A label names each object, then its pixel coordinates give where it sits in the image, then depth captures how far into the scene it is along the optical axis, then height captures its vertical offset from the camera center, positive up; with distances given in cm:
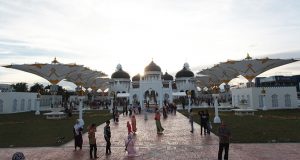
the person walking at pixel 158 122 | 1273 -170
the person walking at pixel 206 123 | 1176 -161
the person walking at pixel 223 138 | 716 -151
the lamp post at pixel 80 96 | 1695 -6
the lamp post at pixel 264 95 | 2790 +14
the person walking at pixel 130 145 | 809 -200
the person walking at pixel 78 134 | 910 -174
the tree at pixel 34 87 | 6187 +252
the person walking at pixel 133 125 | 1225 -180
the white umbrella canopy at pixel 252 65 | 2371 +371
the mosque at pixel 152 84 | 3907 +312
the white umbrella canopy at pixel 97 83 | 4019 +259
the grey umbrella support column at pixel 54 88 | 2529 +93
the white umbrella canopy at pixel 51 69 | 2349 +311
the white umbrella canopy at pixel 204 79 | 4315 +360
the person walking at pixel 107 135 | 836 -164
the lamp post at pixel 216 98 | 1650 -19
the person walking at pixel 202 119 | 1177 -140
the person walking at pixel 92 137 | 787 -164
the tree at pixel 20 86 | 5623 +256
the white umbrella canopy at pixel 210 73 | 2713 +341
